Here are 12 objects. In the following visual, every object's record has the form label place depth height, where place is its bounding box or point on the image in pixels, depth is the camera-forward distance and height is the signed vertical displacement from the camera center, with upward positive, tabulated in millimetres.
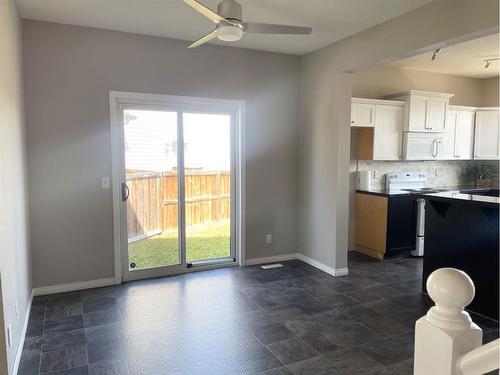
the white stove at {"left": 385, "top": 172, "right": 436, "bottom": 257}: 5258 -526
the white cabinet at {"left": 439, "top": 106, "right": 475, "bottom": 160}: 5926 +317
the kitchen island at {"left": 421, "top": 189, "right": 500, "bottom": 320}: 3338 -823
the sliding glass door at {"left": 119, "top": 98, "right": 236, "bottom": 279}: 4305 -429
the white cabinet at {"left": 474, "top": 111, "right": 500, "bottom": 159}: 6195 +318
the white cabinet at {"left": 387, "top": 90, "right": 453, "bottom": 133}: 5445 +658
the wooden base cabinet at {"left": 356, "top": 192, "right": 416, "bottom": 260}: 5121 -989
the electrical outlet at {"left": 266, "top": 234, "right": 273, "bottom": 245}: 5066 -1171
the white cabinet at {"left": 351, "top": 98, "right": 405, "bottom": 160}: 5191 +389
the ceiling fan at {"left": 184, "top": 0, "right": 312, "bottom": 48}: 2561 +920
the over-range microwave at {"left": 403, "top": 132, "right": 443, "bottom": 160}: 5516 +130
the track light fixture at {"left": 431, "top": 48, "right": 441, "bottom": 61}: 4696 +1294
